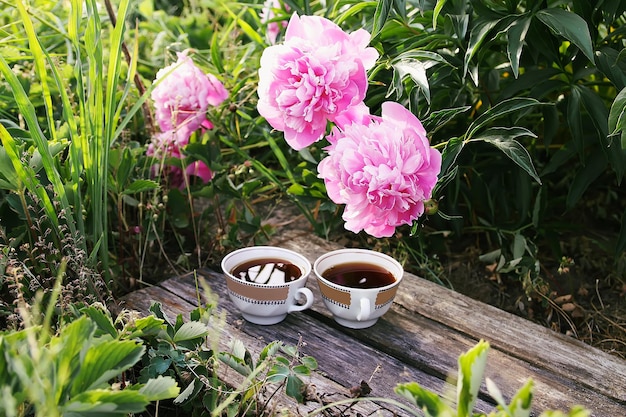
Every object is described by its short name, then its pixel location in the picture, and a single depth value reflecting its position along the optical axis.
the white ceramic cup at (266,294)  1.20
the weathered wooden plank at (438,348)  1.12
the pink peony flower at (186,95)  1.60
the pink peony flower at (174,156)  1.58
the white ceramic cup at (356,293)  1.19
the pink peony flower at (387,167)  1.13
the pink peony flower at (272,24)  1.87
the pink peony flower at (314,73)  1.22
